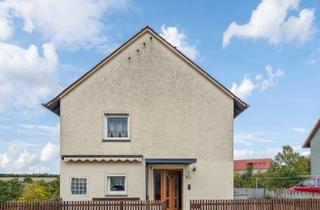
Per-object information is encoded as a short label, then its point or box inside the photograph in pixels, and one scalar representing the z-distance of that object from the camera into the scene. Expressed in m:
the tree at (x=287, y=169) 37.37
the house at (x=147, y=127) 16.36
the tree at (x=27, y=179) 38.16
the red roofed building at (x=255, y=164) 77.96
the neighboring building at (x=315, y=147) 31.27
